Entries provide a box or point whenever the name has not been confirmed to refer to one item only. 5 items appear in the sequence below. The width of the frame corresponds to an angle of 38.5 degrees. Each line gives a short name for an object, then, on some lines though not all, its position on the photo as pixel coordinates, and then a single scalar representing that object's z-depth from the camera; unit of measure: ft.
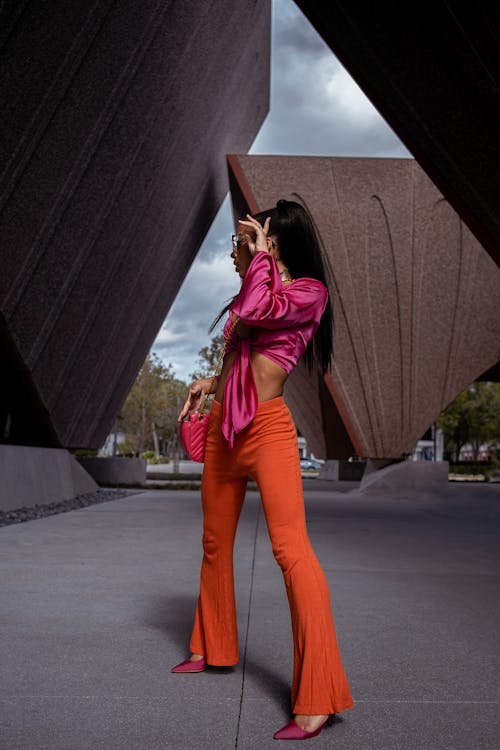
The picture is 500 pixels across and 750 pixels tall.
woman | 8.18
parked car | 210.59
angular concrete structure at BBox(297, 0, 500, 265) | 24.68
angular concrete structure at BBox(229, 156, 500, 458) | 73.05
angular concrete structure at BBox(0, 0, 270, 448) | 30.19
